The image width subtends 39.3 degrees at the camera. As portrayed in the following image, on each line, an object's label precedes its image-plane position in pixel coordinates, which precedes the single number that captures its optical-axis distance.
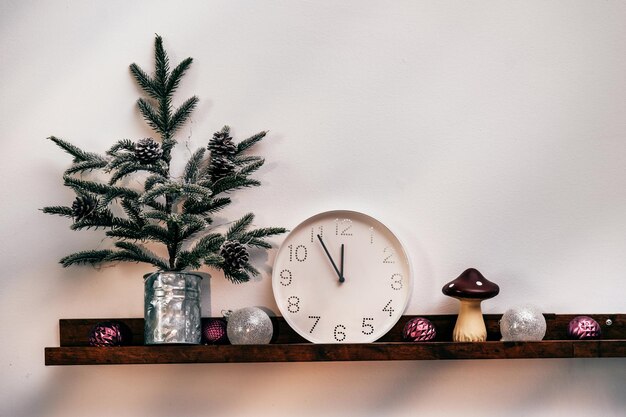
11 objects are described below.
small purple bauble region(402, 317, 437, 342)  1.81
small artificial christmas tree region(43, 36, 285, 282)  1.83
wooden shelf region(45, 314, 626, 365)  1.73
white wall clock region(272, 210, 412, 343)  1.88
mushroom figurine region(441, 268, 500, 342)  1.79
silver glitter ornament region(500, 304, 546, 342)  1.76
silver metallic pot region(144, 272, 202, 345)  1.77
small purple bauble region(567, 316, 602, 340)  1.80
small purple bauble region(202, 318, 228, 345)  1.83
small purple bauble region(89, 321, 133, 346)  1.82
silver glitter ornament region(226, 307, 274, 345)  1.78
